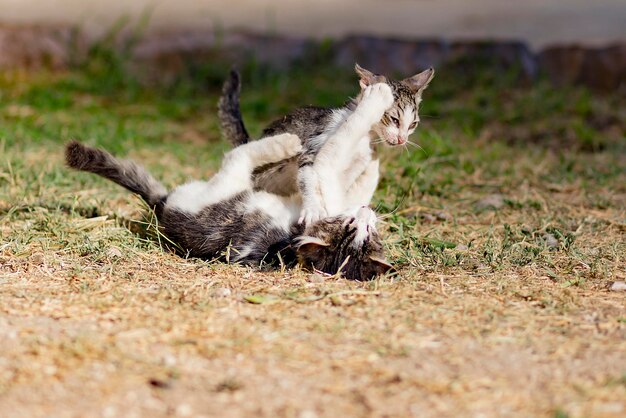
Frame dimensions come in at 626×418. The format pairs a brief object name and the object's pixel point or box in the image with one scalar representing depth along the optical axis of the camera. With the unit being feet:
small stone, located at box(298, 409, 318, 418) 12.60
